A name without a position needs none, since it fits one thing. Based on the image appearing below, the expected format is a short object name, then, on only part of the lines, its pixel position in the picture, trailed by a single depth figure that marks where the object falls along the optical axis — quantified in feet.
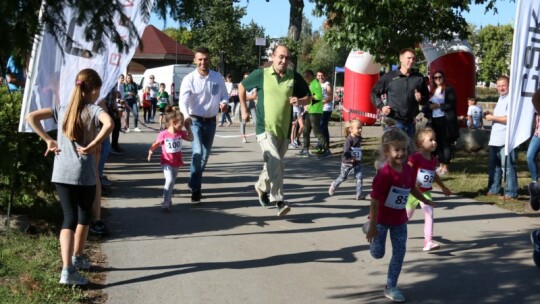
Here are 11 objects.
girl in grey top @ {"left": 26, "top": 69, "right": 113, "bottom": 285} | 18.69
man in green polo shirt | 28.50
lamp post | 159.84
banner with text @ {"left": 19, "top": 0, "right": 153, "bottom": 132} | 20.51
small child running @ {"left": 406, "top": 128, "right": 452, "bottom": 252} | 22.30
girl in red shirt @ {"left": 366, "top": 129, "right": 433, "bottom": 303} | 18.15
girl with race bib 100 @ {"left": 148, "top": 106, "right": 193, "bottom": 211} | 29.07
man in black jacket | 32.50
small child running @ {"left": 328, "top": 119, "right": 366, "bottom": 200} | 32.68
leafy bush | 23.31
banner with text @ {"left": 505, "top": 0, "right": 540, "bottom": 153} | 28.78
